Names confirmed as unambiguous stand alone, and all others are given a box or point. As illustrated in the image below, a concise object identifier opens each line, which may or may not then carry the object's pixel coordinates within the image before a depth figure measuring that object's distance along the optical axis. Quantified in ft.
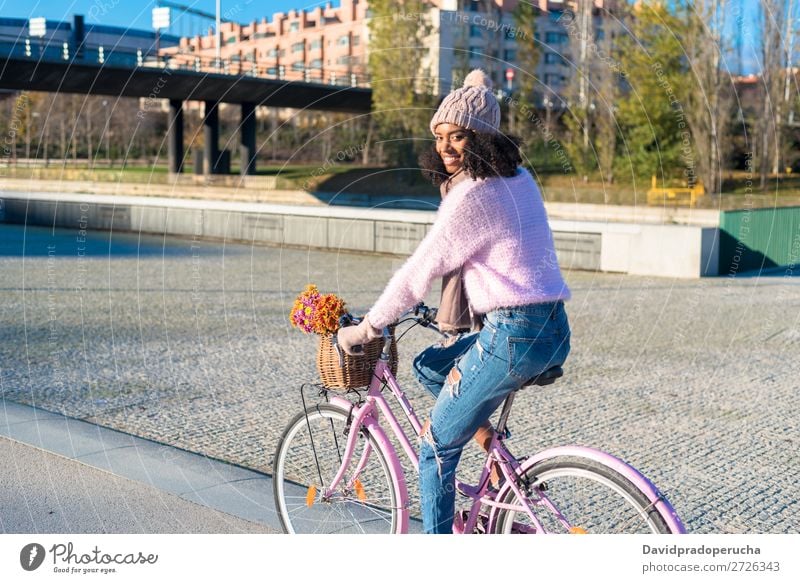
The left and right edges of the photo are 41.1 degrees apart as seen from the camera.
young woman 11.35
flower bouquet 13.06
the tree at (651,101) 88.07
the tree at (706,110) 87.45
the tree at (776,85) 71.46
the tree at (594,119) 101.60
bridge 108.78
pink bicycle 11.16
